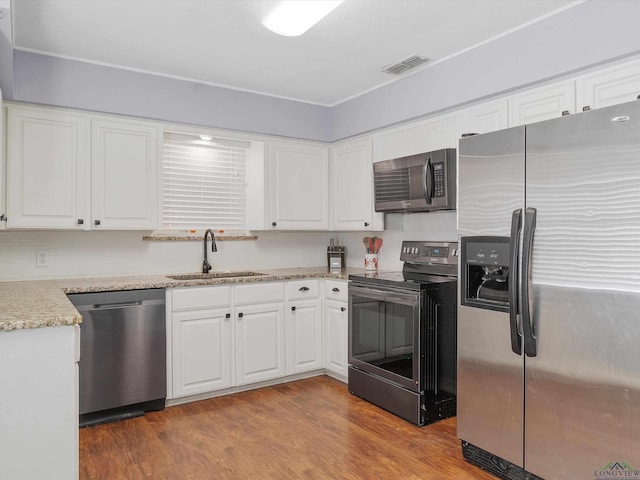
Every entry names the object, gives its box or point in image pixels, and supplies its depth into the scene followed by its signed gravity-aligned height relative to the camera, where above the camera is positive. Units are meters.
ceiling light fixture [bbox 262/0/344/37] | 2.31 +1.13
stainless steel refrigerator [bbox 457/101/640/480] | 1.81 -0.26
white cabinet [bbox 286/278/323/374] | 3.75 -0.71
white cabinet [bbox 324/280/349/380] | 3.66 -0.71
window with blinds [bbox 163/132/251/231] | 3.84 +0.48
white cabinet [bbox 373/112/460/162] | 3.21 +0.73
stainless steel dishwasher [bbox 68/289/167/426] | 2.91 -0.74
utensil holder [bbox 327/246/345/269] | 4.20 -0.17
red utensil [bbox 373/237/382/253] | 4.02 -0.05
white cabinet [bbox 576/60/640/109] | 2.29 +0.77
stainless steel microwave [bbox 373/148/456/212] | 3.12 +0.40
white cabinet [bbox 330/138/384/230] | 3.86 +0.43
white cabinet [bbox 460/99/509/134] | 2.89 +0.77
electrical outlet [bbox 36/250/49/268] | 3.31 -0.14
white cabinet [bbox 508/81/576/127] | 2.55 +0.77
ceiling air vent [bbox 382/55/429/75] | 3.18 +1.21
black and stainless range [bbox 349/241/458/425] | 2.89 -0.65
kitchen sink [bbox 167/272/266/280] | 3.64 -0.30
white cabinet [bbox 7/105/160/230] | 3.01 +0.45
